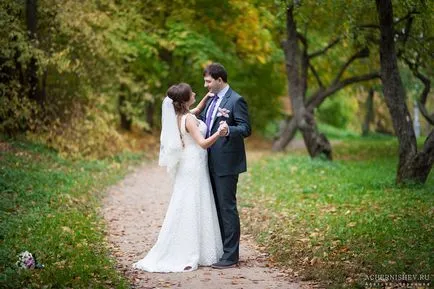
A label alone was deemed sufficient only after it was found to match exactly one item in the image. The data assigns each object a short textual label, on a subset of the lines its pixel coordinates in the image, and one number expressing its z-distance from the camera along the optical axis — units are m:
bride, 7.64
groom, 7.70
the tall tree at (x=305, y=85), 18.92
